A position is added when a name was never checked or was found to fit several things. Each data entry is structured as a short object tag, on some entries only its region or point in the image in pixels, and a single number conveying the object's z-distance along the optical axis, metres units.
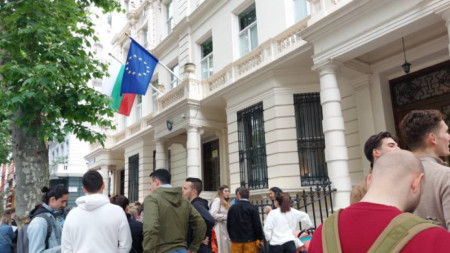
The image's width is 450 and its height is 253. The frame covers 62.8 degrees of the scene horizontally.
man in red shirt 1.44
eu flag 13.09
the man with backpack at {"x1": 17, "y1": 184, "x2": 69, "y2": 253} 4.06
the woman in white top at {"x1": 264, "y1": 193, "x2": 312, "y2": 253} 6.44
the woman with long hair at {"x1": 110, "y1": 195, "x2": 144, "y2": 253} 4.43
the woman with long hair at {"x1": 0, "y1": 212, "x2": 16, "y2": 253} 5.54
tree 7.63
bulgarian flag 14.85
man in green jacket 4.17
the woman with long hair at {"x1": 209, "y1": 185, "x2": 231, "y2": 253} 7.59
